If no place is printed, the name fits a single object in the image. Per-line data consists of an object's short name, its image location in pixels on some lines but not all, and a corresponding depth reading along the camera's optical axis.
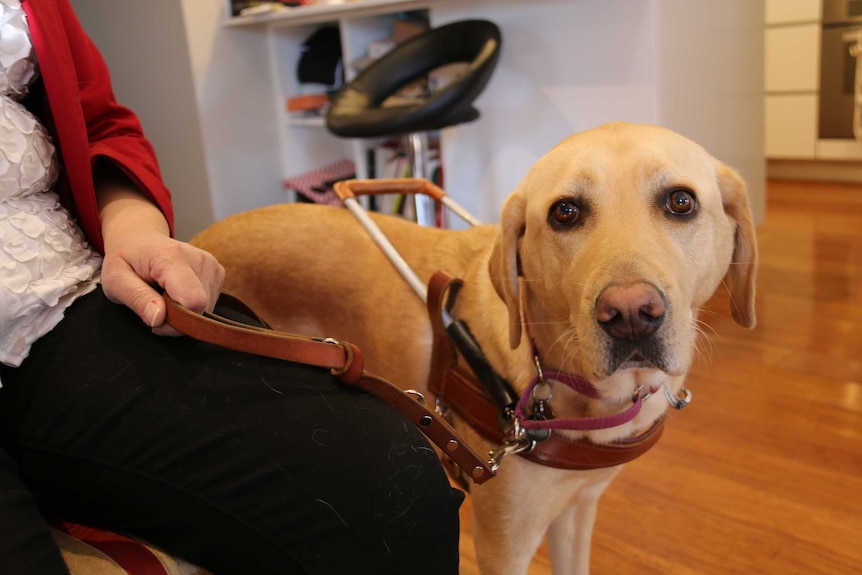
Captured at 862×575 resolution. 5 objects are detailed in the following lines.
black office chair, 2.40
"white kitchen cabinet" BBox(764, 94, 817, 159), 4.74
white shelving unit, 3.10
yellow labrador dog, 0.92
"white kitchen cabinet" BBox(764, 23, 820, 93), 4.61
